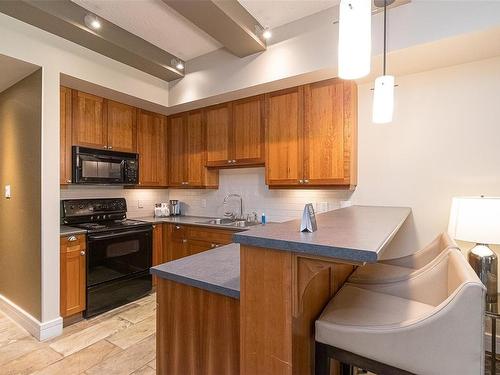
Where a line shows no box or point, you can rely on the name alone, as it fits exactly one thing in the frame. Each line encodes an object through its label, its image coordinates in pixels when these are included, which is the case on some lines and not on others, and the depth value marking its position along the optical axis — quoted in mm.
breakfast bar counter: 915
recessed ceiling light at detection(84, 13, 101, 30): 2365
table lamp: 1746
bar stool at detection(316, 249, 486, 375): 833
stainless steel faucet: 3602
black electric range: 2721
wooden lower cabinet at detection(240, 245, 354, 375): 917
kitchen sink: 3203
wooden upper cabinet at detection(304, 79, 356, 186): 2564
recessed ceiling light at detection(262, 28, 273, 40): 2590
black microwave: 2895
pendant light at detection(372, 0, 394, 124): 1776
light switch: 2835
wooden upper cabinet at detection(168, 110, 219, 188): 3617
